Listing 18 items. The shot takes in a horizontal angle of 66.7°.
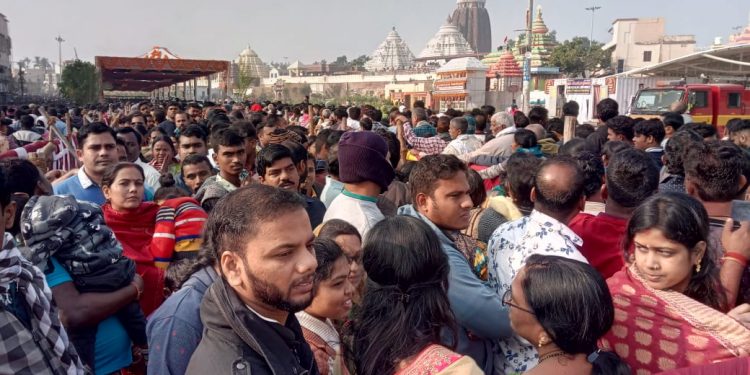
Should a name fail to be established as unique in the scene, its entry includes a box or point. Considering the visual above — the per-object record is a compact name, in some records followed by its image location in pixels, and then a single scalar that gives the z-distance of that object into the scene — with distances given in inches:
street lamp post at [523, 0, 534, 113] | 735.7
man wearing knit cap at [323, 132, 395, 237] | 112.0
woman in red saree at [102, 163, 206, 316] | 106.7
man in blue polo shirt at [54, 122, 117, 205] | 150.2
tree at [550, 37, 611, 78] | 1883.6
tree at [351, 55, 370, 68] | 4473.7
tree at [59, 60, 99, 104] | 1472.7
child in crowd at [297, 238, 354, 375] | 74.3
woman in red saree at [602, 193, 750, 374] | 72.4
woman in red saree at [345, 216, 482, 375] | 72.5
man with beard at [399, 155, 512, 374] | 86.4
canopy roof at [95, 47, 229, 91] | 1052.0
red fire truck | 579.5
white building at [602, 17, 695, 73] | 1972.2
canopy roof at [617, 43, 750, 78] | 773.3
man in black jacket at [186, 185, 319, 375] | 58.5
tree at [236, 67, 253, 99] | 1668.3
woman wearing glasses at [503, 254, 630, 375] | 67.7
